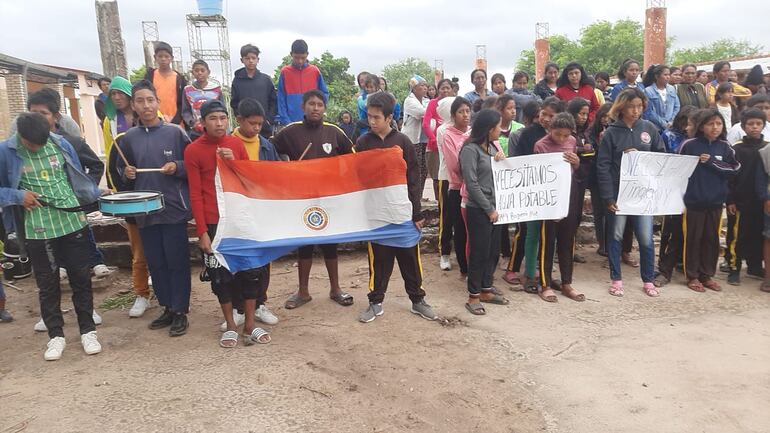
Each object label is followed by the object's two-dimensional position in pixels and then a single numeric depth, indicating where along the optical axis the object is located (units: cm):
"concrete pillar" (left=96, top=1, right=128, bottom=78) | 663
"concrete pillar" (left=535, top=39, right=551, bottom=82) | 3905
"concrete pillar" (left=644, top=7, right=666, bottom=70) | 2795
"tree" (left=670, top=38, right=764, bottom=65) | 5119
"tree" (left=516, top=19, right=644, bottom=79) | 4656
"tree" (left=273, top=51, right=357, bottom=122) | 2656
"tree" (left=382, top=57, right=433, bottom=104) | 5597
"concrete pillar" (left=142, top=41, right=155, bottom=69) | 798
